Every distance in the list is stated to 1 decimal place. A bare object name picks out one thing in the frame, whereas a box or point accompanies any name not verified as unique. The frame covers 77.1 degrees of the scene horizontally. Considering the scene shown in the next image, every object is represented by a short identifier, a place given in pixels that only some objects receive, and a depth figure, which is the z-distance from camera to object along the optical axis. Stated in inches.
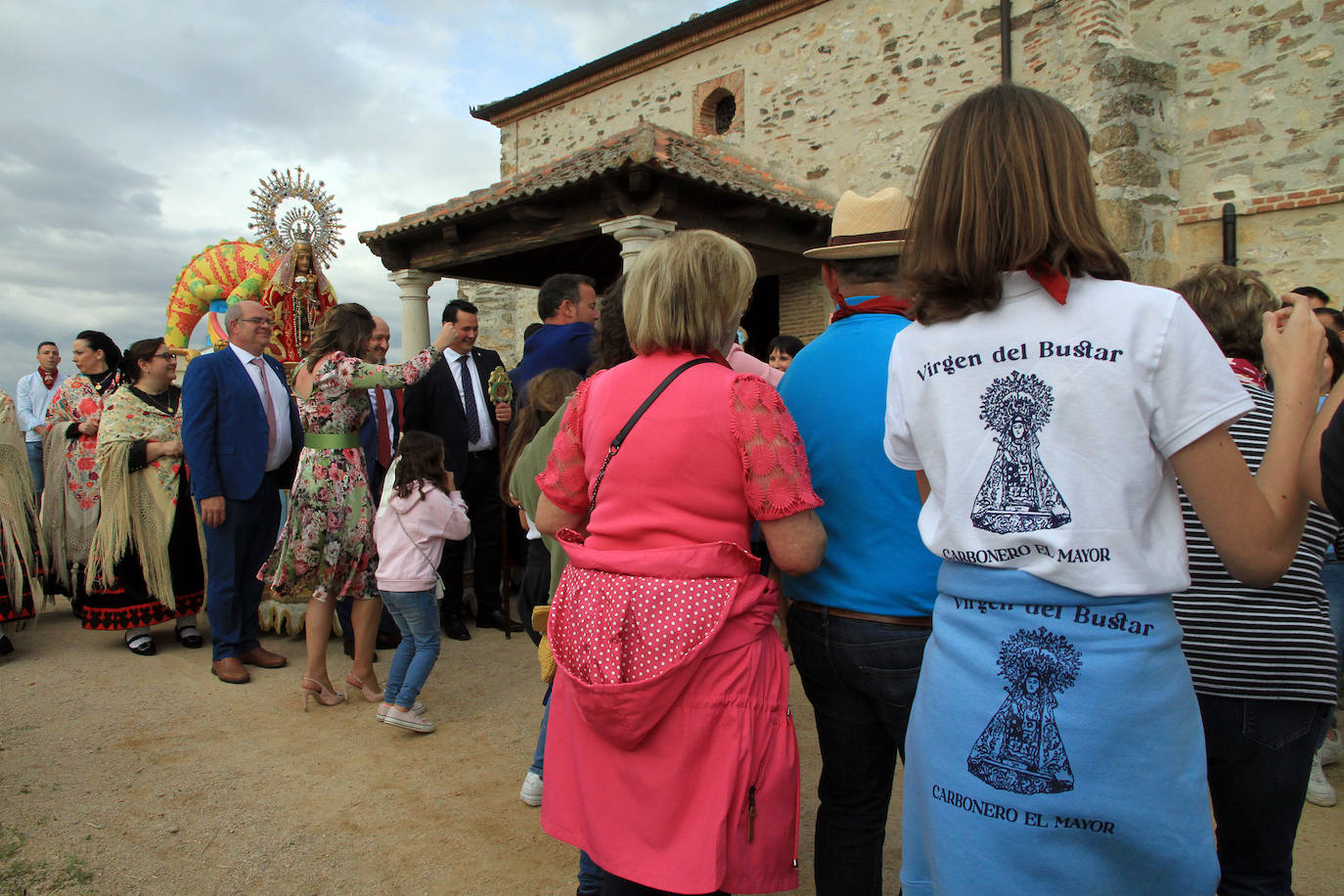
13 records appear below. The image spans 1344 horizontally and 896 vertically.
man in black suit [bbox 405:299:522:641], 206.4
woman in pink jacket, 63.8
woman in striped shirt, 63.6
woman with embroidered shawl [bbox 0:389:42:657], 192.8
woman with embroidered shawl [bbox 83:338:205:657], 190.5
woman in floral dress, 155.6
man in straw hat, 66.9
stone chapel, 286.7
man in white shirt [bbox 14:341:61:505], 320.5
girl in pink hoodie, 142.0
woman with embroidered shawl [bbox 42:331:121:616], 216.5
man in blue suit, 168.4
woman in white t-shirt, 44.8
